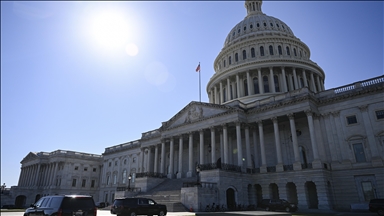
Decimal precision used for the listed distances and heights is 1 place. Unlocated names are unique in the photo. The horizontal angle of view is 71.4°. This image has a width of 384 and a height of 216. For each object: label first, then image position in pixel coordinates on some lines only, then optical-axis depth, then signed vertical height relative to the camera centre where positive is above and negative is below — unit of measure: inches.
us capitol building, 1256.2 +352.5
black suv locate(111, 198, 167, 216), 856.9 -22.6
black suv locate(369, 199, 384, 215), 935.7 -33.3
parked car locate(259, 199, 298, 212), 1134.8 -30.9
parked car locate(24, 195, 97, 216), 531.5 -10.0
